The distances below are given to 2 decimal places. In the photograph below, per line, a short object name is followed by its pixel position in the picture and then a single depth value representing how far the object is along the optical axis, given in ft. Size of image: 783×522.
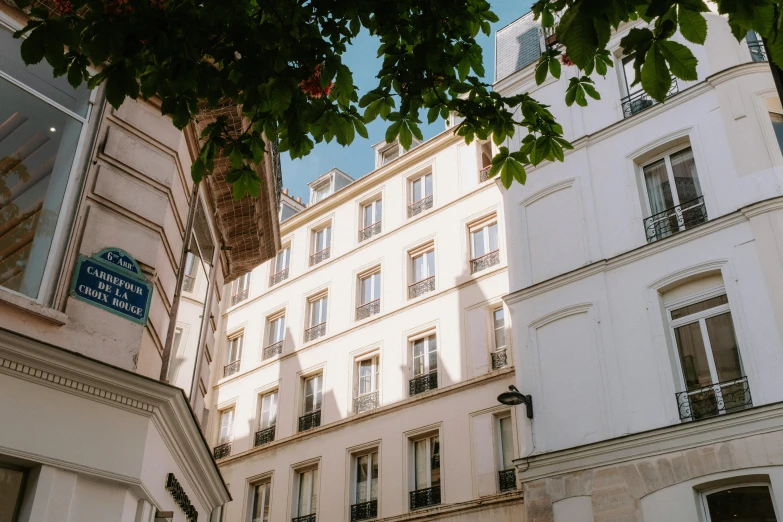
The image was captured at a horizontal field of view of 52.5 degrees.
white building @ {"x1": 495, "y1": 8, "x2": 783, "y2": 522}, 47.37
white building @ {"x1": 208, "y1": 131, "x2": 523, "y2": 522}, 73.87
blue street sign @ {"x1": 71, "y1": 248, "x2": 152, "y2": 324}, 25.86
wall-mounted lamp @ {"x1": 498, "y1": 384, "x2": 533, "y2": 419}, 55.47
